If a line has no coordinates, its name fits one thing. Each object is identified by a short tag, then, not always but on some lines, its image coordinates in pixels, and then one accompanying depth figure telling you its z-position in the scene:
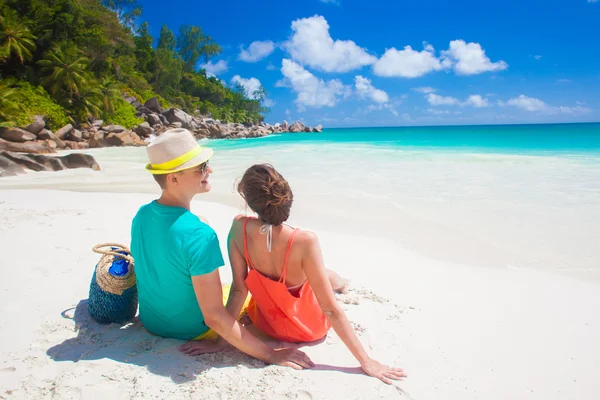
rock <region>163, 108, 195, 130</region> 33.28
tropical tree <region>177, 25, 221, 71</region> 57.69
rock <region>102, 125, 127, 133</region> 22.80
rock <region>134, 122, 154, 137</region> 27.08
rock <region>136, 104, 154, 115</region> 32.25
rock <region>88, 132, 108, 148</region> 20.30
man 1.86
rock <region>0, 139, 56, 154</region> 12.57
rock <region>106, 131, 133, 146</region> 21.53
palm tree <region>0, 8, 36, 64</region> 20.55
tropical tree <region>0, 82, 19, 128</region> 16.64
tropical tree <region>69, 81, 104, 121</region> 23.20
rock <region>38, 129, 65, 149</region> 16.86
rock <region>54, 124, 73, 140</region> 19.46
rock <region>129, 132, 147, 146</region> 22.67
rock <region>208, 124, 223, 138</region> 38.75
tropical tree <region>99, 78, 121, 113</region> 25.48
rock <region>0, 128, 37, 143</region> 13.67
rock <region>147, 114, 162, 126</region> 31.08
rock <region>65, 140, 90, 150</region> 19.06
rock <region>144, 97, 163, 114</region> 33.91
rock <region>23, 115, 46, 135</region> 16.56
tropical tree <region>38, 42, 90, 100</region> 22.11
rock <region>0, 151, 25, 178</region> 8.82
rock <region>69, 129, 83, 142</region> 19.86
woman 1.95
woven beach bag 2.34
